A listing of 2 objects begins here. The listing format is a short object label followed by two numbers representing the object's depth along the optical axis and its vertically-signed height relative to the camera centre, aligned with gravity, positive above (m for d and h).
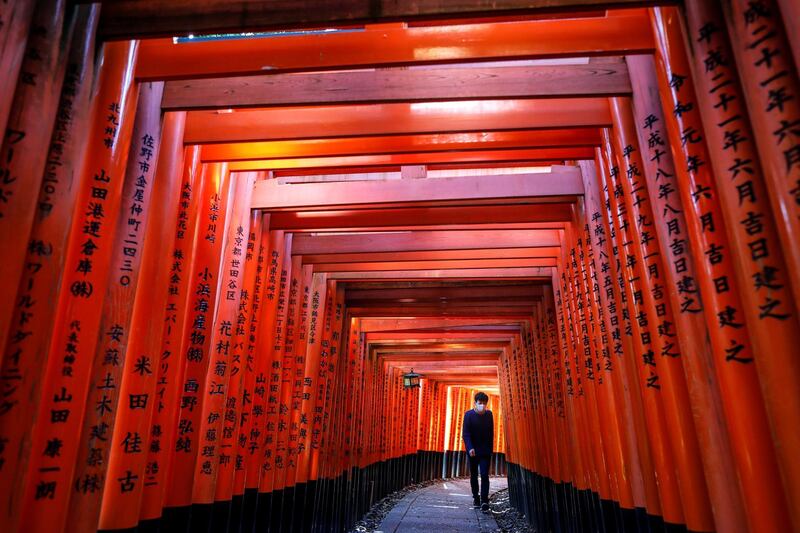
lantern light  13.94 +1.29
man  10.20 -0.13
